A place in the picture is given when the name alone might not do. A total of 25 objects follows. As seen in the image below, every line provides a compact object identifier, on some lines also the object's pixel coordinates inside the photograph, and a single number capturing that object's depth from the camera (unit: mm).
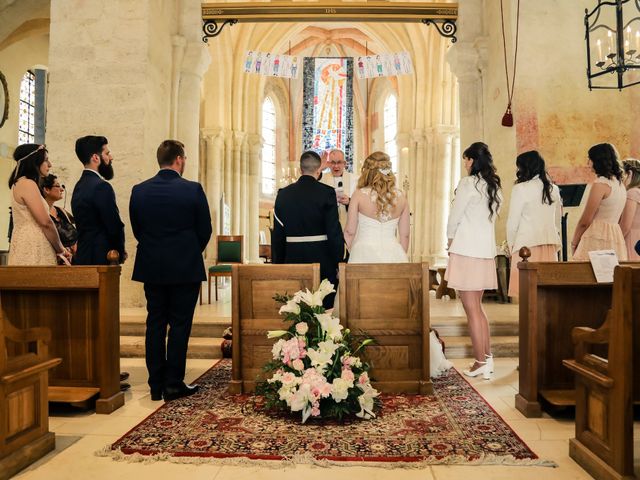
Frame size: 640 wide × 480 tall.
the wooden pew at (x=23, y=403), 2726
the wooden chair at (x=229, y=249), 10297
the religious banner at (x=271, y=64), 12445
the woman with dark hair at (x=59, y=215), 4758
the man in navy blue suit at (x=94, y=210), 4027
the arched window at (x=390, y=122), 20844
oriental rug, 2898
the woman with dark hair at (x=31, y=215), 4051
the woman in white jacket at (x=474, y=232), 4465
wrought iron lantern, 4988
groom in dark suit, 4410
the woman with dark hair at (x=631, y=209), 5047
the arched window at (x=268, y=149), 21938
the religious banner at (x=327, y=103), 16250
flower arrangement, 3396
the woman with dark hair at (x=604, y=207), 4595
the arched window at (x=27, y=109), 13227
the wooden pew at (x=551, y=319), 3646
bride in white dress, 4340
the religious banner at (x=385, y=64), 12672
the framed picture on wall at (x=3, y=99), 12398
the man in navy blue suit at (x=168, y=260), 3939
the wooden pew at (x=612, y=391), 2490
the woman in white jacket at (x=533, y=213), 4602
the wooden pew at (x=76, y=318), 3746
